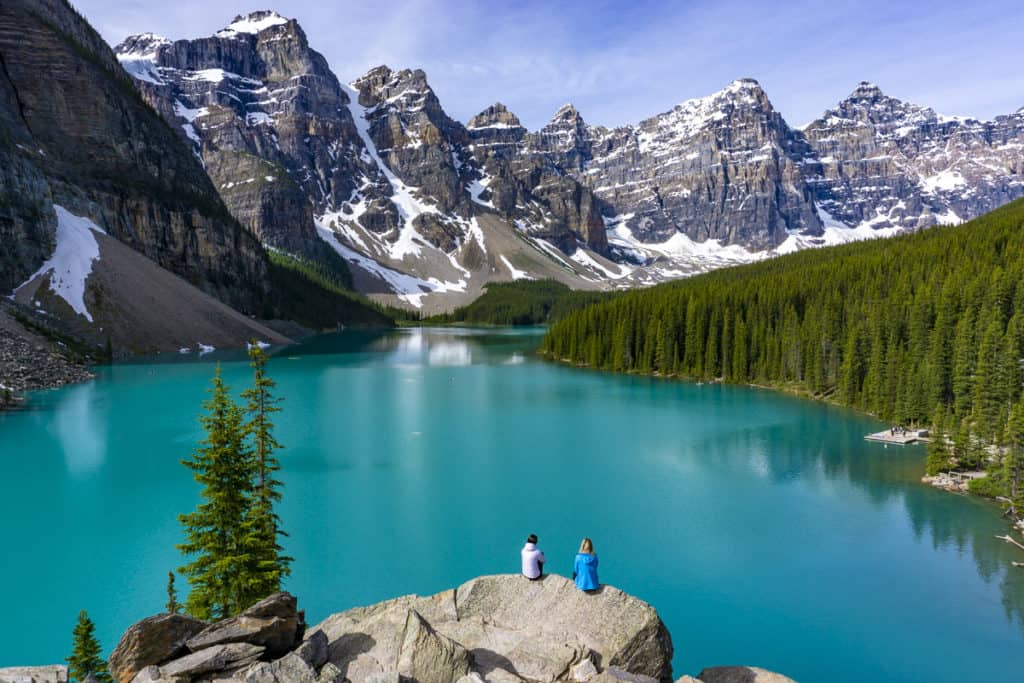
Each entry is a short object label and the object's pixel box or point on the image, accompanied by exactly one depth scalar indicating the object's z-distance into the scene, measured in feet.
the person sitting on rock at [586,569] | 40.91
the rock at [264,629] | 35.40
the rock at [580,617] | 38.63
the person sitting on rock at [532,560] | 42.86
